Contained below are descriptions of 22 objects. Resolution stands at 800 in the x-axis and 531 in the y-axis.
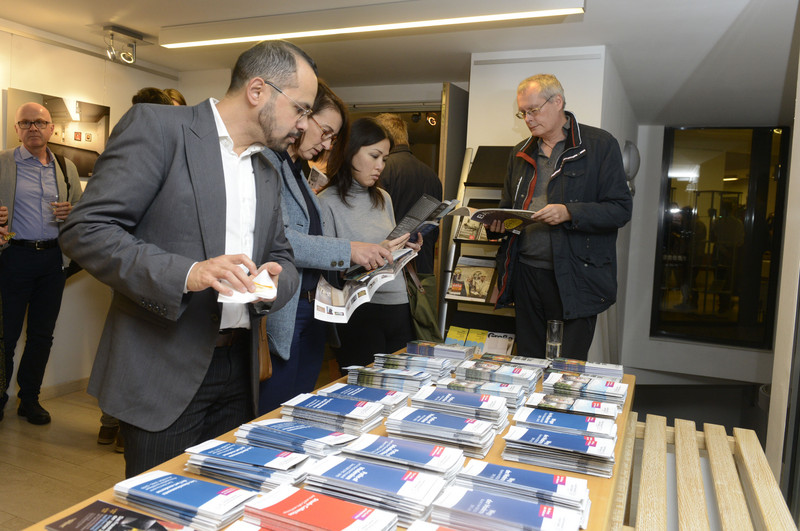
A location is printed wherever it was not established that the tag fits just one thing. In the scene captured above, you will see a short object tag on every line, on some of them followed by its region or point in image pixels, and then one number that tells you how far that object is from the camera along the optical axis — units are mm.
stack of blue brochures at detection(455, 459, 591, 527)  1035
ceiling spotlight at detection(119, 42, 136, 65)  4625
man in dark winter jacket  2934
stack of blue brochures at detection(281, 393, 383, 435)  1392
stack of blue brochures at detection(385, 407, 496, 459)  1293
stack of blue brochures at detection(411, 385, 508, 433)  1455
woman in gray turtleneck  2531
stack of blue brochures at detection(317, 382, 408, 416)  1527
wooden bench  1426
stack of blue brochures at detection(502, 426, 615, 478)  1221
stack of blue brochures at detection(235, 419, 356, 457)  1217
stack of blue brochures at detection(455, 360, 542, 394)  1812
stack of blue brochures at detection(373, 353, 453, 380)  1910
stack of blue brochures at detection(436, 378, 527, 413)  1620
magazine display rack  4195
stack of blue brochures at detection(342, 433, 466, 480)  1138
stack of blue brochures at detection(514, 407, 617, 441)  1375
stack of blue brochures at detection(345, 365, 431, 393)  1741
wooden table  1014
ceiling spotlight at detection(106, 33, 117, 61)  4562
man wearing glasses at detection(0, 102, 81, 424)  3947
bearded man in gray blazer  1334
